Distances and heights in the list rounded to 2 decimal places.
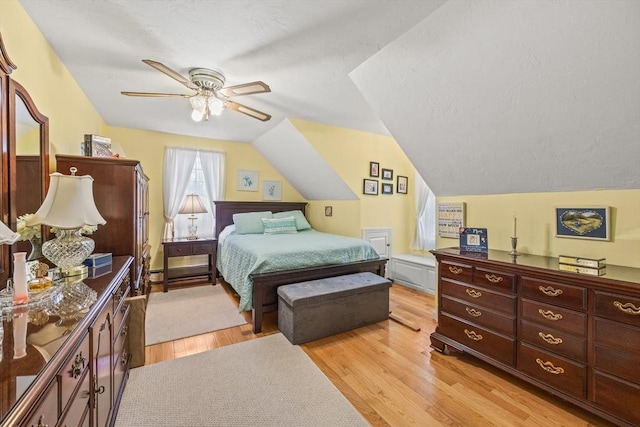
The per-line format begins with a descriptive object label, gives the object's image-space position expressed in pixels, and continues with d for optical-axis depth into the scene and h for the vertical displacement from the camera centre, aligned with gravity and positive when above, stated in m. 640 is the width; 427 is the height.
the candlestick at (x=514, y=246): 2.12 -0.26
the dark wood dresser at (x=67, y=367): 0.60 -0.44
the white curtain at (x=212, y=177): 4.39 +0.56
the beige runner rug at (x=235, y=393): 1.56 -1.17
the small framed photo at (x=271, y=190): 4.92 +0.39
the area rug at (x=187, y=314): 2.57 -1.11
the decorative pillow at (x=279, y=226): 4.16 -0.22
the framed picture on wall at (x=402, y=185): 4.53 +0.45
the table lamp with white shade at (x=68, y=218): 1.30 -0.04
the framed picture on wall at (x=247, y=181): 4.70 +0.53
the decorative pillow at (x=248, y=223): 4.09 -0.18
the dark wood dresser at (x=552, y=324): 1.42 -0.69
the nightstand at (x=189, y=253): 3.70 -0.59
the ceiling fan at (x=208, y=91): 2.16 +0.98
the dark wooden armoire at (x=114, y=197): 2.06 +0.10
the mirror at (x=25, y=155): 1.40 +0.32
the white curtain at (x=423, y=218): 4.34 -0.09
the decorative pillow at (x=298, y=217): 4.46 -0.09
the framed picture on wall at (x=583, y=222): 1.82 -0.06
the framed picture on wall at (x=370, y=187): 4.15 +0.39
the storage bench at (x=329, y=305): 2.37 -0.87
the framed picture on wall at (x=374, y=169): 4.20 +0.66
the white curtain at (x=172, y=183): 4.12 +0.42
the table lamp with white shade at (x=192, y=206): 3.99 +0.07
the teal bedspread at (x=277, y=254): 2.64 -0.45
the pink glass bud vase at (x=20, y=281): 0.98 -0.26
